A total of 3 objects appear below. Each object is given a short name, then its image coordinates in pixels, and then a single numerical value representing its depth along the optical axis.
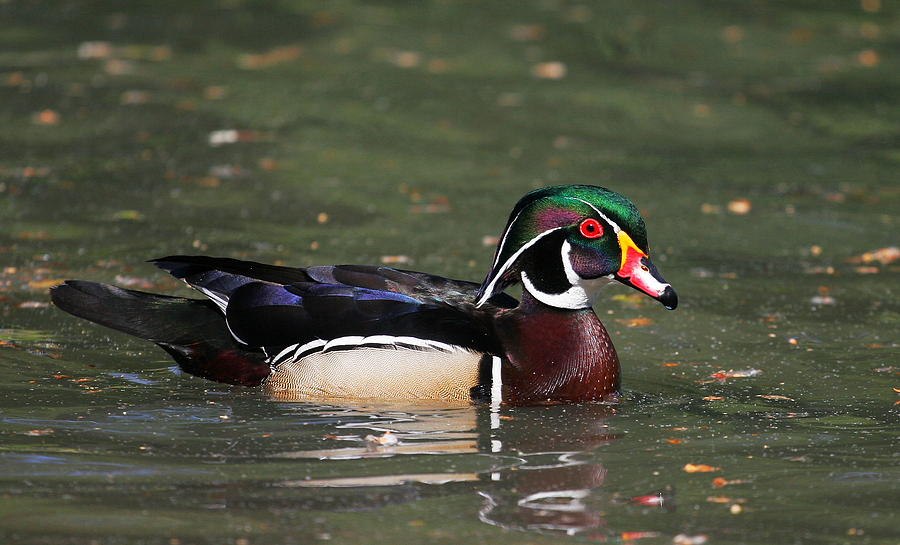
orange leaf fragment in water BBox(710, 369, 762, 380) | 14.52
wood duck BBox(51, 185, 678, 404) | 13.23
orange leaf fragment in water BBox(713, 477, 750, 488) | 11.13
